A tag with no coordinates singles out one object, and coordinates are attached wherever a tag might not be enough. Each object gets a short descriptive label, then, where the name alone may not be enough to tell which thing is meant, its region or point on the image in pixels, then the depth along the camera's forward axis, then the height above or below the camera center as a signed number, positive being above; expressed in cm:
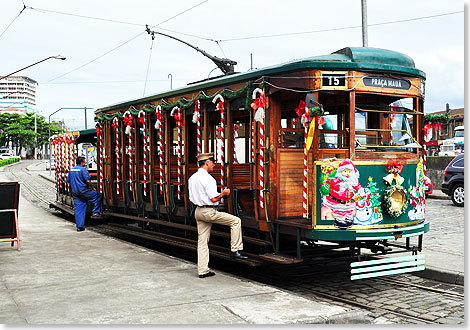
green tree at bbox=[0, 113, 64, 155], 8431 +360
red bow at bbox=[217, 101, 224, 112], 920 +70
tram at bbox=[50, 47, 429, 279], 754 -8
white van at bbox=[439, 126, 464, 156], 3628 +2
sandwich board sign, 1030 -98
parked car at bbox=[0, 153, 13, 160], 7715 -32
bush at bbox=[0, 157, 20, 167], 6293 -88
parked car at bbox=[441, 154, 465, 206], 1820 -119
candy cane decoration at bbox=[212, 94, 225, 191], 922 +29
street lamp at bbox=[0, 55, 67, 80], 2325 +403
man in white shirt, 807 -91
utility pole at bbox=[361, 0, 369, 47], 1552 +350
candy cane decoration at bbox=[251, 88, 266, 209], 812 +40
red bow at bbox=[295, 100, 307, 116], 772 +52
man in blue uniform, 1368 -90
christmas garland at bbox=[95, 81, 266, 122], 854 +87
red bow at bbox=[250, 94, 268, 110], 812 +66
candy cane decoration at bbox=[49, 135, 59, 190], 1914 +15
